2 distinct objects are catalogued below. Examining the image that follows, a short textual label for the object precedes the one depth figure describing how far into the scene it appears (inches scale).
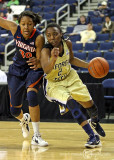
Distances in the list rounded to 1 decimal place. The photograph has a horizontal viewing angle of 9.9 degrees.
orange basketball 286.3
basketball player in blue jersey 293.7
